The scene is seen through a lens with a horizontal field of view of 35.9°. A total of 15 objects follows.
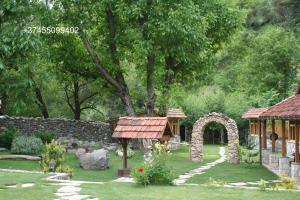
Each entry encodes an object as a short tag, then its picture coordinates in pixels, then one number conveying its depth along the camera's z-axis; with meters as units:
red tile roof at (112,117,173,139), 16.59
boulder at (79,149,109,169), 19.55
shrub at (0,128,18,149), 23.36
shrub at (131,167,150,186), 12.48
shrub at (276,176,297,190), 12.42
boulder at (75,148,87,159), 21.44
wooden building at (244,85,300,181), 15.36
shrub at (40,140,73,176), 16.58
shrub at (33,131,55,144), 24.75
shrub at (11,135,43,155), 21.39
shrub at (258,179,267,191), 11.62
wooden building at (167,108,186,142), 35.59
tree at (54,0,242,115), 20.34
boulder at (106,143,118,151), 27.60
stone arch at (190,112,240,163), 24.12
